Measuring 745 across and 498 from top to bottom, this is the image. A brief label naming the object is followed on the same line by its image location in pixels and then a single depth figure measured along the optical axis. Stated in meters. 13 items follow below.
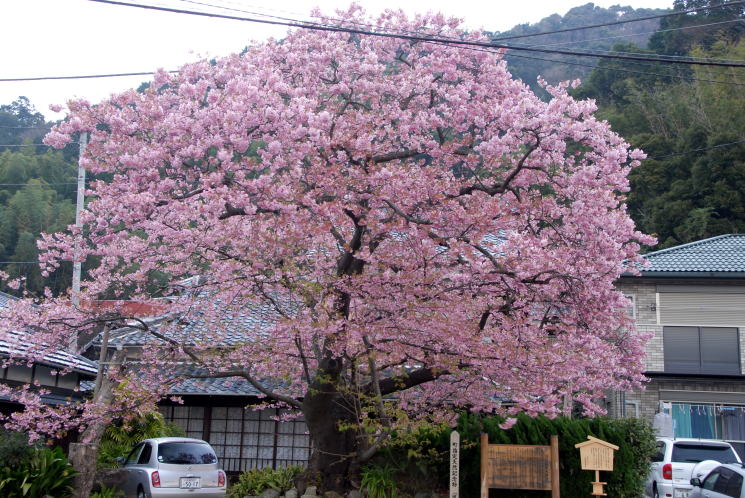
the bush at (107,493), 13.43
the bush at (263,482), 14.20
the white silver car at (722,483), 10.34
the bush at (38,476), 11.93
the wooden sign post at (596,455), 11.80
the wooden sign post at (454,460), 10.60
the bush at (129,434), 16.97
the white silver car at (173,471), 13.49
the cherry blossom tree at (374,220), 10.81
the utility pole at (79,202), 19.42
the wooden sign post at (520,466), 11.68
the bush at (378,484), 12.84
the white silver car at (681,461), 14.56
